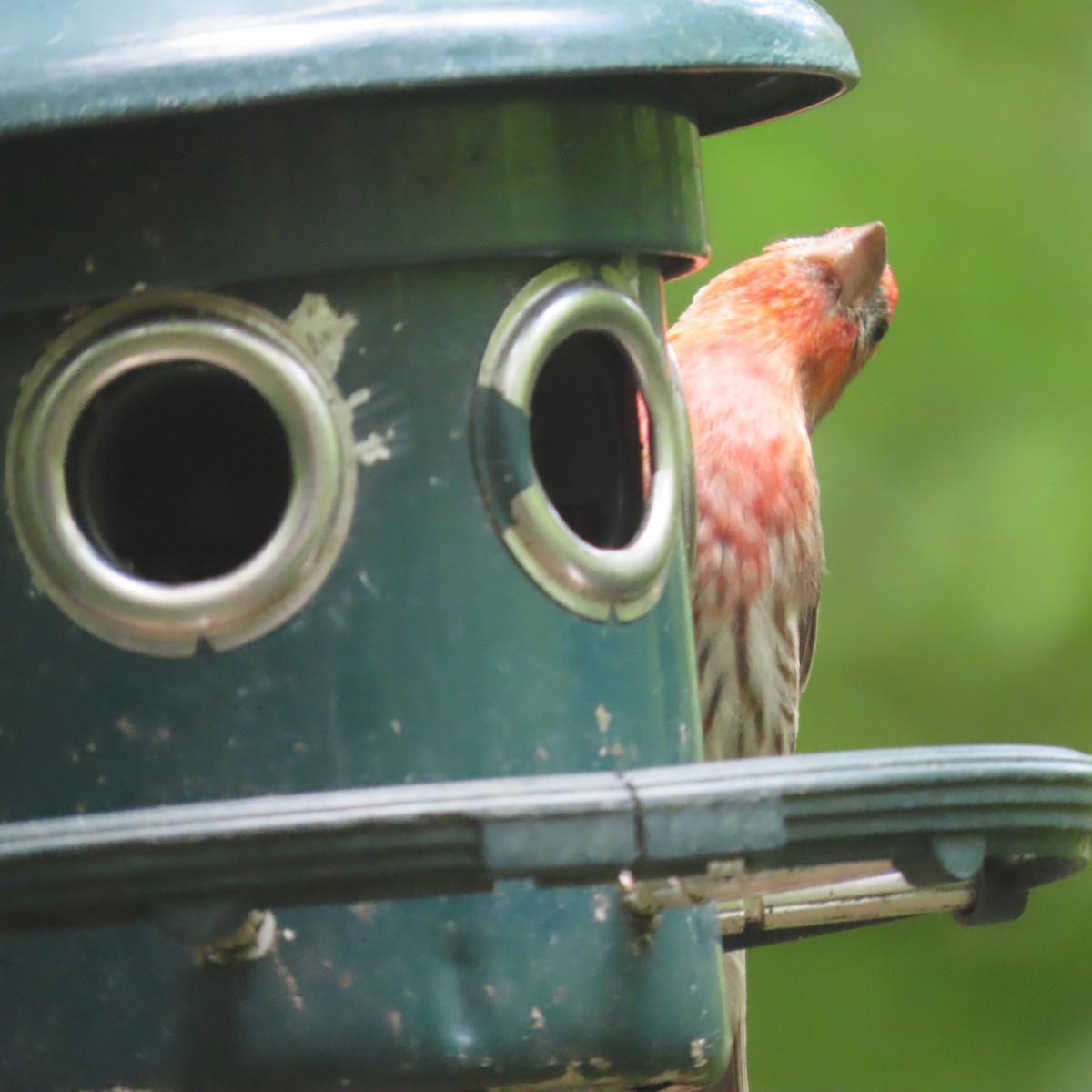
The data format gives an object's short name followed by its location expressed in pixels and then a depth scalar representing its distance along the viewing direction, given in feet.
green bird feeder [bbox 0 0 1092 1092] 18.15
